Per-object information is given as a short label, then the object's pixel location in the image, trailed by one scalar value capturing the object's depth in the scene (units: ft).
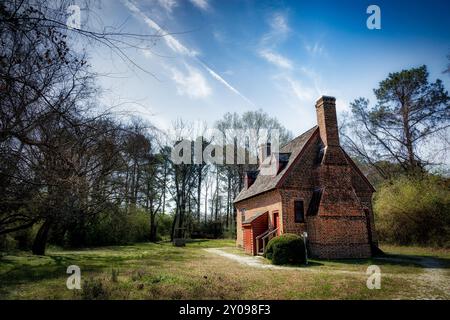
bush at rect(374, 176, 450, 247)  64.64
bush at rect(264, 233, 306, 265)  44.14
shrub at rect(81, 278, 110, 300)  22.07
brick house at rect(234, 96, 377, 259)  51.44
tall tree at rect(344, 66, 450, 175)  80.12
